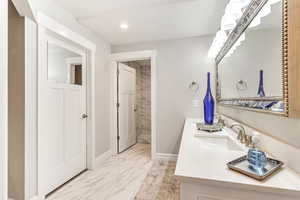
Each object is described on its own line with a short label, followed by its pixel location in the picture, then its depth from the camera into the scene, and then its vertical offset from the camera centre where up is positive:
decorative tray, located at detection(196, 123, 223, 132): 1.62 -0.30
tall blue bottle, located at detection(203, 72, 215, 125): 1.88 -0.11
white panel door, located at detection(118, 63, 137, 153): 3.44 -0.19
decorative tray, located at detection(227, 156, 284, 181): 0.69 -0.33
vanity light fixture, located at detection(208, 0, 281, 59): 1.11 +0.80
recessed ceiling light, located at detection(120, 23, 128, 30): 2.40 +1.15
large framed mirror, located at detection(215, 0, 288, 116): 0.88 +0.30
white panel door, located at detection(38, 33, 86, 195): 1.72 -0.34
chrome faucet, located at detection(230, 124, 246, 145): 1.23 -0.31
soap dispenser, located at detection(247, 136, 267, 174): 0.76 -0.31
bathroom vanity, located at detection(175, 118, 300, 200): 0.63 -0.35
